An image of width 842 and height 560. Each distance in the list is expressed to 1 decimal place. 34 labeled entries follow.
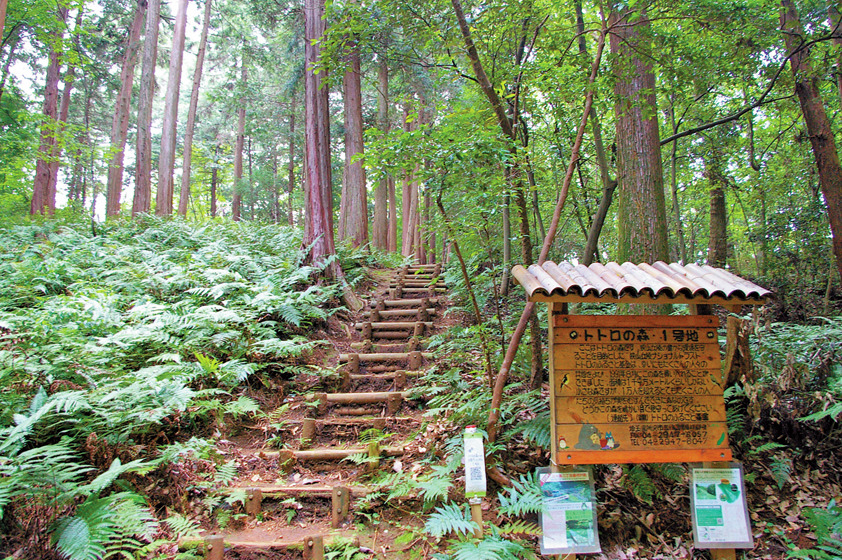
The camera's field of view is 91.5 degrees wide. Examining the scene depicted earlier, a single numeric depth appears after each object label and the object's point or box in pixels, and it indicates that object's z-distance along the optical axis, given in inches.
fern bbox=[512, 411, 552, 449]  123.4
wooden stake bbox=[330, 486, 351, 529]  121.6
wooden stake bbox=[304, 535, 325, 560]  105.1
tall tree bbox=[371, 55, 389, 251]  538.6
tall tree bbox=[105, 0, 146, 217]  541.3
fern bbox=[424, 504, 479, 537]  97.4
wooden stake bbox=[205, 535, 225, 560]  101.3
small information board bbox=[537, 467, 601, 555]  100.1
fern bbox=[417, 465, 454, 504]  112.7
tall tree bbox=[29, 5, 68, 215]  483.5
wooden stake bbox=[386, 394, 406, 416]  179.2
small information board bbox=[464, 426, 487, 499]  101.6
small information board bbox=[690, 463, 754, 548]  101.3
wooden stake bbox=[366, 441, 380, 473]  140.6
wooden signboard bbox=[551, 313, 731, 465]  104.3
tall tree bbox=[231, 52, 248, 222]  737.6
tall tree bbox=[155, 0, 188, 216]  491.8
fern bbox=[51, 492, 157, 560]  92.7
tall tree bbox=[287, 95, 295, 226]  734.8
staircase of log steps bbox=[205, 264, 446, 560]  115.5
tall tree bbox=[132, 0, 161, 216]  474.8
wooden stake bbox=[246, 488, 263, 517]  125.0
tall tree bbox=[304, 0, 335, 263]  304.2
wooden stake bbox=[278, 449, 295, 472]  145.7
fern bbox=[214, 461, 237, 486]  133.5
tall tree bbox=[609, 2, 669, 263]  181.2
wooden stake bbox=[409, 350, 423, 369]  217.8
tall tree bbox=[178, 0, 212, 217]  632.4
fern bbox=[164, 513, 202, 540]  110.0
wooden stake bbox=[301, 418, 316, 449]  162.1
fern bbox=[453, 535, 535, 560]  91.7
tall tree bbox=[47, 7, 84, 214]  422.6
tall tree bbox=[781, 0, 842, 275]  219.0
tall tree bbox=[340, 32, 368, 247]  437.7
